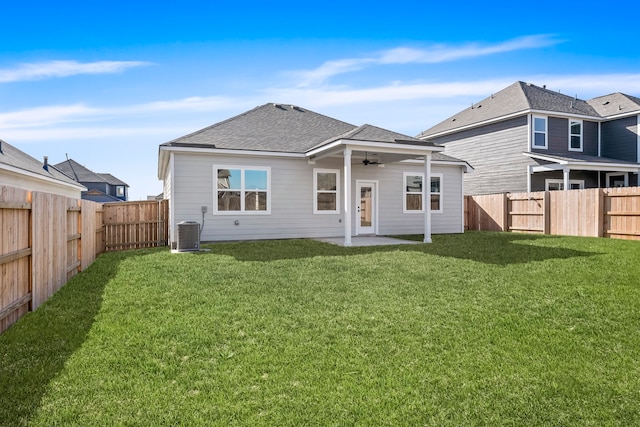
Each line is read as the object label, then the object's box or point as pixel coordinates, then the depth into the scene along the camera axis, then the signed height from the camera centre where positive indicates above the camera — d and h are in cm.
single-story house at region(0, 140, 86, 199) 1264 +147
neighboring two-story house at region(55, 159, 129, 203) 4497 +405
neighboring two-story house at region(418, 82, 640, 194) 1906 +366
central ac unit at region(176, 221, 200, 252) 1070 -63
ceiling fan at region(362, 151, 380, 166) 1395 +185
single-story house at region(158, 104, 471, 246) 1220 +116
